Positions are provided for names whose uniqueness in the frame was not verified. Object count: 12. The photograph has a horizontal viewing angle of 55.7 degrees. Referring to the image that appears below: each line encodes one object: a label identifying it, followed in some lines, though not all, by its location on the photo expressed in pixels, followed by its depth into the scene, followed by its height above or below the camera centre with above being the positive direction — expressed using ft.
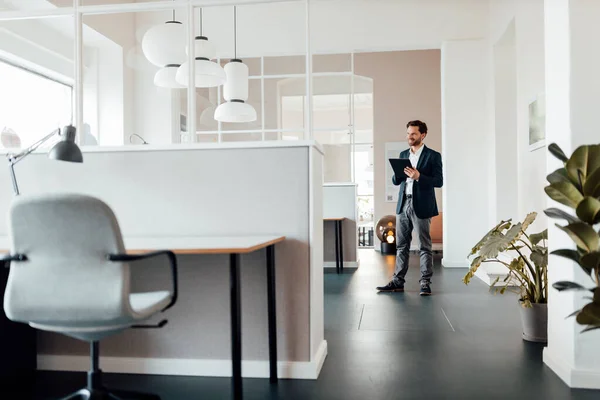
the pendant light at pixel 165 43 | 14.07 +3.90
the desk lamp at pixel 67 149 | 8.07 +0.74
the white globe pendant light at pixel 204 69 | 14.87 +3.47
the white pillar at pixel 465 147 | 23.71 +2.11
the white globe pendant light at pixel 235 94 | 18.31 +3.48
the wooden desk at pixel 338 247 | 22.12 -1.94
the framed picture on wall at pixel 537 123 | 15.58 +2.10
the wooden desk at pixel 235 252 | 7.01 -0.74
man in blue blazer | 15.71 -0.01
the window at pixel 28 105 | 21.21 +3.88
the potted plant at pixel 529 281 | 10.86 -1.65
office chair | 6.10 -0.74
